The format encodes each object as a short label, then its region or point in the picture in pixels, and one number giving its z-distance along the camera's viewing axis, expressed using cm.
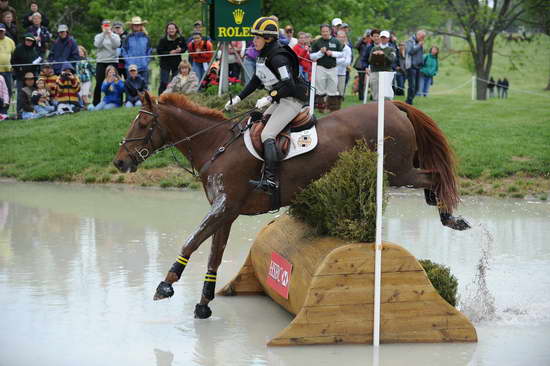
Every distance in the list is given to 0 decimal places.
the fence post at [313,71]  1566
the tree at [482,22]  3588
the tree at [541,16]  3803
